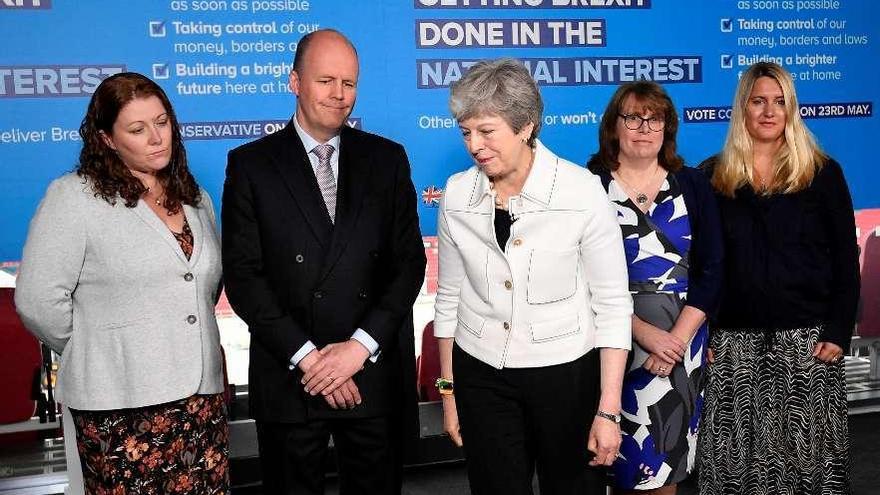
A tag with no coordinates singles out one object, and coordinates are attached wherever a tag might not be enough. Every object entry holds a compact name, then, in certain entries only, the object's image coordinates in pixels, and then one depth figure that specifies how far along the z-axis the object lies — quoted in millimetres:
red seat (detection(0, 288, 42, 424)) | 3697
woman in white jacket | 1863
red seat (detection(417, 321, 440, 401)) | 4102
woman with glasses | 2330
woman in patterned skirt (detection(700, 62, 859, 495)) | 2654
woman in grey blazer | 2064
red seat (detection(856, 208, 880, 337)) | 4477
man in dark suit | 2160
